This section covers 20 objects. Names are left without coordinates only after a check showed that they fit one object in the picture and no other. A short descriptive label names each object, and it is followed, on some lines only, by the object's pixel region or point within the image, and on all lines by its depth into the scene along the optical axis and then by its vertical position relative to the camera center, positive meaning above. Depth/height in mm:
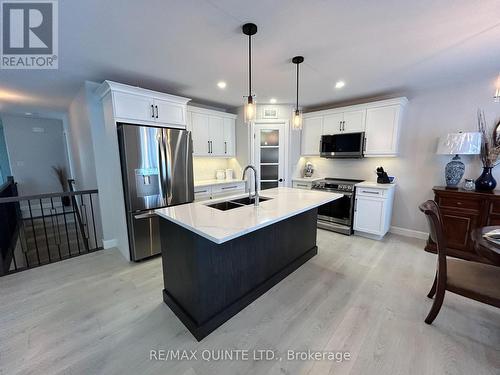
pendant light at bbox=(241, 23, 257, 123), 1789 +492
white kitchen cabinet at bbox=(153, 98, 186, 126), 2875 +672
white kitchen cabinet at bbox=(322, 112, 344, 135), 3957 +675
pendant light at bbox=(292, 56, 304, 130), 2268 +459
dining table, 1421 -656
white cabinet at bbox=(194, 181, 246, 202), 3672 -602
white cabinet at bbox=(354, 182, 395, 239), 3402 -866
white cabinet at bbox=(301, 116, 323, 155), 4242 +492
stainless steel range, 3697 -934
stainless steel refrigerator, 2588 -215
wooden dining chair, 1552 -980
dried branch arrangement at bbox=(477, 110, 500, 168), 2779 +184
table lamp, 2791 +110
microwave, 3727 +233
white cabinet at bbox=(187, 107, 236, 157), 3875 +544
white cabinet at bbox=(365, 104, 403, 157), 3398 +461
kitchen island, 1610 -883
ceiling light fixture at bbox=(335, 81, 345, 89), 3073 +1115
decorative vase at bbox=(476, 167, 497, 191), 2807 -332
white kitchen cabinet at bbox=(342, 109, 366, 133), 3699 +659
